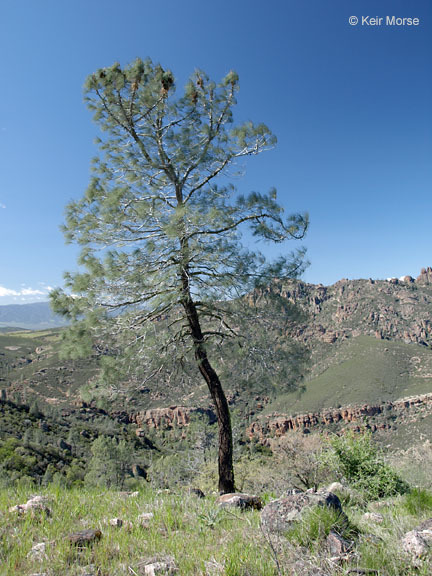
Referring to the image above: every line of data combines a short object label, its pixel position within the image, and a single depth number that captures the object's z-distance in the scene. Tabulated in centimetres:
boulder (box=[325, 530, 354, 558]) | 180
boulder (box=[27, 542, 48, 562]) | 186
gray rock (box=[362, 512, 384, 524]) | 249
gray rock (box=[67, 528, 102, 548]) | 204
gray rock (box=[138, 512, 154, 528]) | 244
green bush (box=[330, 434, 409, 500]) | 644
